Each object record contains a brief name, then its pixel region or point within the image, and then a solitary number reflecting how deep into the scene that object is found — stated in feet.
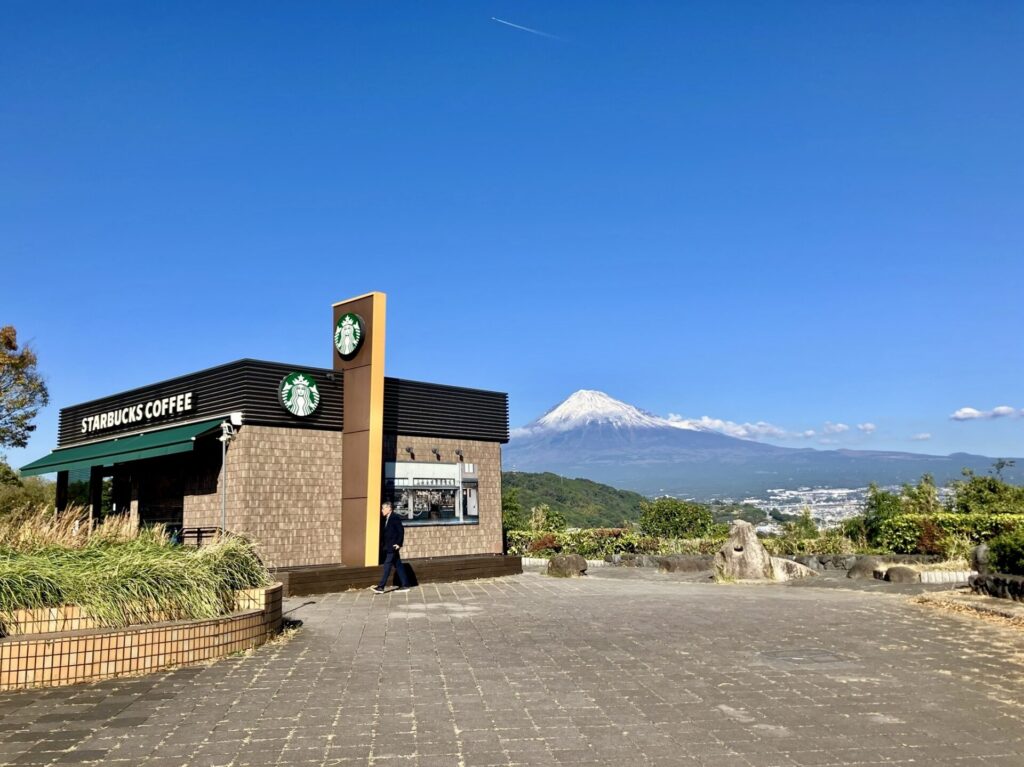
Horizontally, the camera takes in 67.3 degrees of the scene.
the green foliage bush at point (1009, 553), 37.93
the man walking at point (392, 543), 45.55
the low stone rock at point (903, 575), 49.98
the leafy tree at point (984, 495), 64.80
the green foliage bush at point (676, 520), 81.00
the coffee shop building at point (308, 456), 51.75
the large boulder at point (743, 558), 54.03
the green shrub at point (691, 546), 69.72
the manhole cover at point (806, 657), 24.68
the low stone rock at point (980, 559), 43.42
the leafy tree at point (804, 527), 69.60
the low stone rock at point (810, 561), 60.85
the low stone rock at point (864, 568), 53.31
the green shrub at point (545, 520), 88.02
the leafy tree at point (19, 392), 96.99
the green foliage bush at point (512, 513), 92.38
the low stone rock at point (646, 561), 65.71
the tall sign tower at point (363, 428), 51.57
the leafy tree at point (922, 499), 67.46
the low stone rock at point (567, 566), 60.12
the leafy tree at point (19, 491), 76.28
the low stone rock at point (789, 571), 53.83
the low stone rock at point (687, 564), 61.11
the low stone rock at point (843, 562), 59.62
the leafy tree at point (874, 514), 65.32
